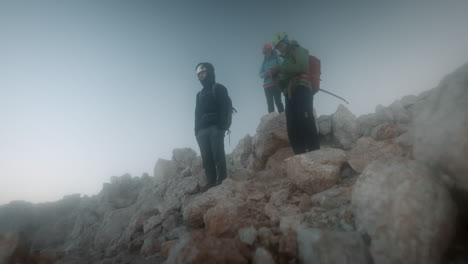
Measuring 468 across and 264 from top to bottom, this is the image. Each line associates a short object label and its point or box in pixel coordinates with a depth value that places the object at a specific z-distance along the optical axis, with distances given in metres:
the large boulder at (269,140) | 7.27
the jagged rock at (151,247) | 4.64
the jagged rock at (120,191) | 12.27
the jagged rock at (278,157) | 6.89
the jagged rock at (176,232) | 4.75
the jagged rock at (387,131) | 6.15
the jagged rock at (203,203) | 4.68
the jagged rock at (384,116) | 6.92
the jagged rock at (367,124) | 6.89
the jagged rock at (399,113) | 6.92
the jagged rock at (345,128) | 6.70
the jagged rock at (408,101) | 7.73
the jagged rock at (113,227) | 7.42
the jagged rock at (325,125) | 7.31
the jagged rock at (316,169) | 4.08
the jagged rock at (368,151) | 4.52
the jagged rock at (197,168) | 7.77
